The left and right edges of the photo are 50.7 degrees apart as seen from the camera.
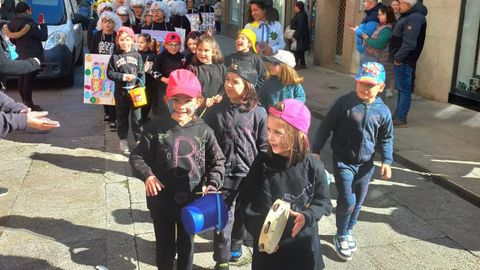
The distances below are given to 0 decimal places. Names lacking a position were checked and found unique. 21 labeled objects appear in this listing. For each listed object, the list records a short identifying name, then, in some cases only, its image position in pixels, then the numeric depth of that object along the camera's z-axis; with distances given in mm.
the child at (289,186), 2572
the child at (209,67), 4508
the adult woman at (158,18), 7792
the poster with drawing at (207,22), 10000
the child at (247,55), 4898
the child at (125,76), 5895
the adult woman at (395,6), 8002
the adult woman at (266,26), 6364
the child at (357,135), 3574
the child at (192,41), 5450
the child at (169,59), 6211
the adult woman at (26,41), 8133
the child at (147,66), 6818
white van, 9875
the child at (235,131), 3490
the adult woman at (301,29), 13531
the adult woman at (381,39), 7559
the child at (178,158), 3020
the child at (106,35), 7051
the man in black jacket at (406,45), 7016
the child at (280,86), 4473
